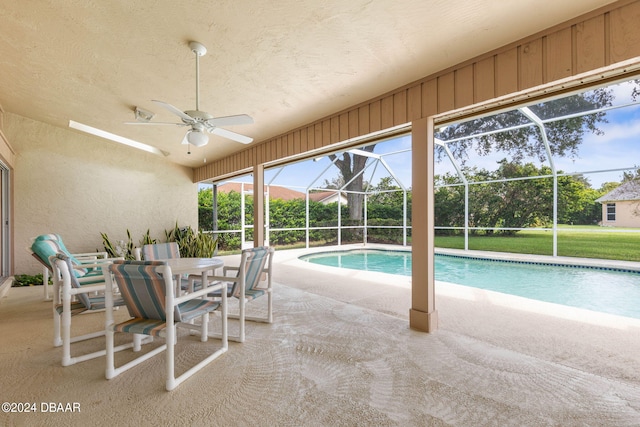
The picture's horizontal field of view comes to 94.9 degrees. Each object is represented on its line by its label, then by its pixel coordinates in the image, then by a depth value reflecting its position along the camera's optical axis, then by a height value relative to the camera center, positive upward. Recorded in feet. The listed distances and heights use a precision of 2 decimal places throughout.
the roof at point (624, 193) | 32.27 +2.26
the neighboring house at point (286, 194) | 37.04 +3.05
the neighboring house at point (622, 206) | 32.37 +0.83
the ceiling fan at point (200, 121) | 9.06 +3.05
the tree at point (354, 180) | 39.91 +5.03
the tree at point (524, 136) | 24.98 +8.67
